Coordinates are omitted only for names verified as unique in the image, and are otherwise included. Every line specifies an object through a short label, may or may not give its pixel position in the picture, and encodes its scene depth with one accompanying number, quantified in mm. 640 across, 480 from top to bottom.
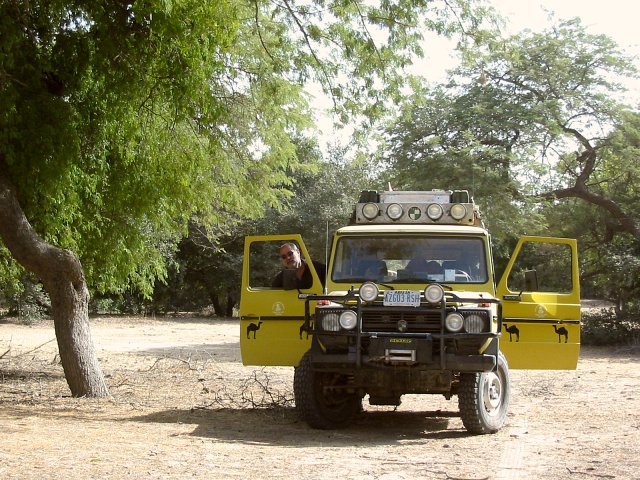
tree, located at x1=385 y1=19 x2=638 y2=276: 22422
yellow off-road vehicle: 9094
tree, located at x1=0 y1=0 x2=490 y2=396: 11352
